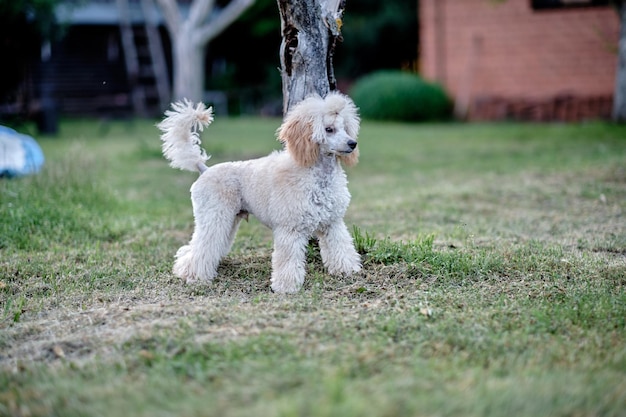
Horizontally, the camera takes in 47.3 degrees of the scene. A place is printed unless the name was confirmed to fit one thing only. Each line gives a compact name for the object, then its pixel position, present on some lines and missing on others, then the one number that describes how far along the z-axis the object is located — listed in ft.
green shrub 56.44
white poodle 14.38
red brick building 51.98
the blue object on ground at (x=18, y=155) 26.43
